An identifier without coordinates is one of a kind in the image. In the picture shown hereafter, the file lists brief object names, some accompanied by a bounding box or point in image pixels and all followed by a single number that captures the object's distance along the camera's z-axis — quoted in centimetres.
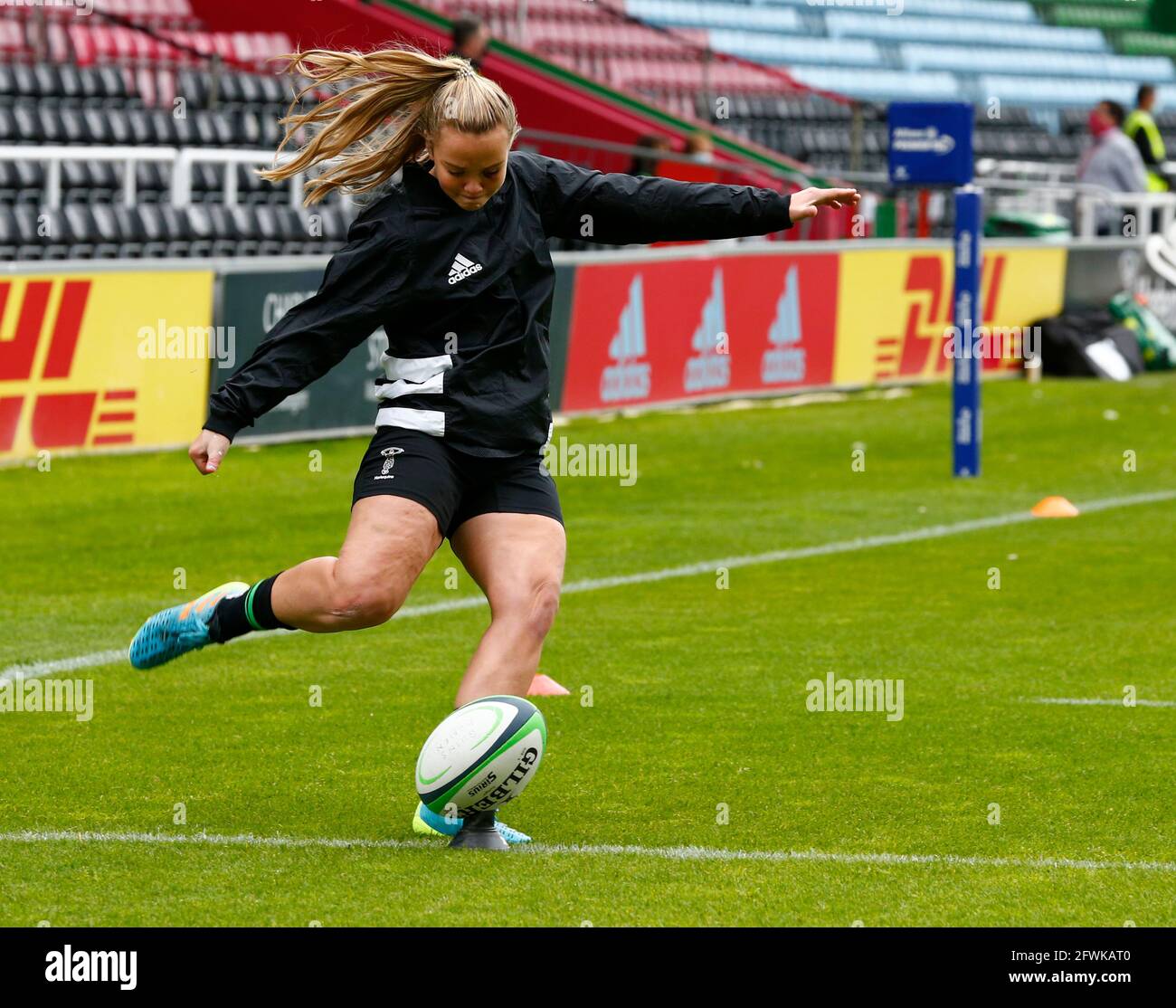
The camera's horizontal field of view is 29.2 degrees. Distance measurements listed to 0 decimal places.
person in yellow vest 2488
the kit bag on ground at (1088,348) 2077
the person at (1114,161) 2394
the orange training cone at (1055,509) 1231
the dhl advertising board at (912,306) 1912
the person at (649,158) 2123
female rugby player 531
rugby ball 520
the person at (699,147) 2159
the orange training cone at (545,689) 754
